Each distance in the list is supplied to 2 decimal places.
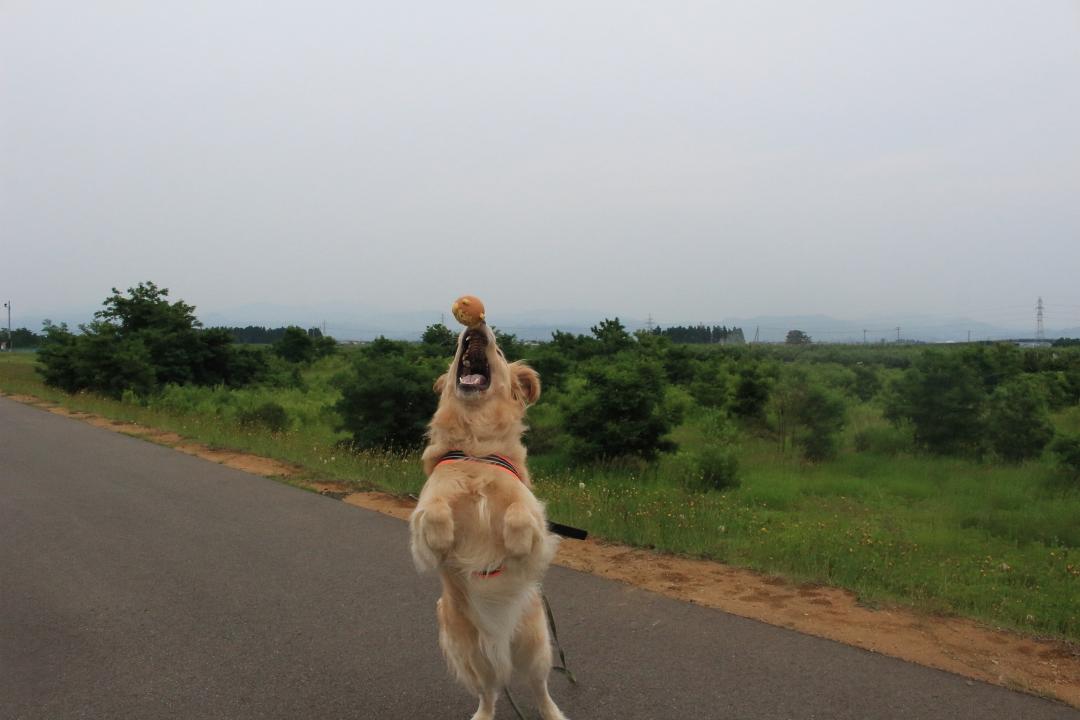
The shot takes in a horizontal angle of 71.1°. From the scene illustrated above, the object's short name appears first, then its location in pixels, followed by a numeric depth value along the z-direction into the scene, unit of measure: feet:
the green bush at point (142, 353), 81.87
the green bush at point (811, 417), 47.03
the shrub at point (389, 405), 46.11
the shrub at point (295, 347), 160.35
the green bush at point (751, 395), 58.13
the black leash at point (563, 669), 13.21
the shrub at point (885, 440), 47.96
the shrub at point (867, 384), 69.78
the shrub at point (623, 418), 42.88
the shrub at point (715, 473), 37.50
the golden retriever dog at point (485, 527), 10.02
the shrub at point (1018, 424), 43.24
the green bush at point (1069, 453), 36.40
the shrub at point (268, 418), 60.16
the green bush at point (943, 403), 45.37
